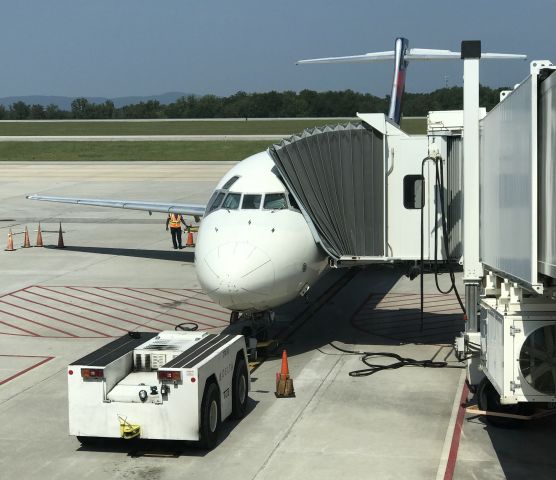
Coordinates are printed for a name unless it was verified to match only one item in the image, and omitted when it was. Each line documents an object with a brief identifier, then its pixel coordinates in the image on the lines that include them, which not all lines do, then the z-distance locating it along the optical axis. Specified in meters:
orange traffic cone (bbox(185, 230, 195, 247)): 37.22
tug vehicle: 14.17
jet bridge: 19.83
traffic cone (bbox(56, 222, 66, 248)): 37.00
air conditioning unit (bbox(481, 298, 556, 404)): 12.09
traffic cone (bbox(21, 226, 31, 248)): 37.53
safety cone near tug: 17.36
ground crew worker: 35.53
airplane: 18.52
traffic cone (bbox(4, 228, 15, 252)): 36.50
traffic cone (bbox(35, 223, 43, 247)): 37.69
